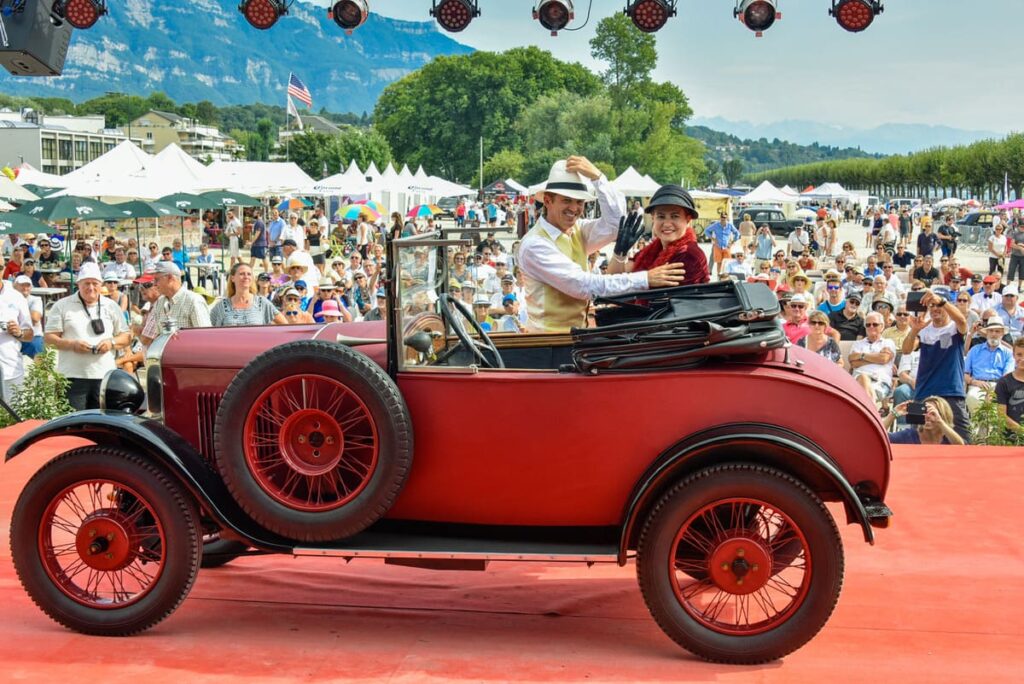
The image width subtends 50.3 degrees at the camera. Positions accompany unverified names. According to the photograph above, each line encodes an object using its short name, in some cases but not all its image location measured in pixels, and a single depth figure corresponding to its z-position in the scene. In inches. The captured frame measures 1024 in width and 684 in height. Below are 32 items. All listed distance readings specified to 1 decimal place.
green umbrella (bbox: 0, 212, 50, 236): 661.9
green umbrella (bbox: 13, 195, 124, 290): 747.4
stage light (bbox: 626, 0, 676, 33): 493.4
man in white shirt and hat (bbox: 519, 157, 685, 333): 197.3
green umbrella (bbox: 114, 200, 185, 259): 855.1
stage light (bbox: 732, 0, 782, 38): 492.7
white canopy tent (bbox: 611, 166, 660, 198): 1384.1
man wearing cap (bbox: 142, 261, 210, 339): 309.7
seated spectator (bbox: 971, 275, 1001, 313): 533.0
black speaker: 467.8
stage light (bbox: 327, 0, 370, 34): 505.4
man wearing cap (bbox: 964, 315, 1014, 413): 402.6
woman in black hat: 198.4
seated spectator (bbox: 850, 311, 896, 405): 394.3
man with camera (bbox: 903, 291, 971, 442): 364.2
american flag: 1830.8
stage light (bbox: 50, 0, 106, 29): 490.3
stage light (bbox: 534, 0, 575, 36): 504.4
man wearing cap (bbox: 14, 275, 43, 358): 457.7
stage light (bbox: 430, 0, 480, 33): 502.3
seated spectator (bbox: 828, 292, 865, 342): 473.4
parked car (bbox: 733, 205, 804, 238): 1823.3
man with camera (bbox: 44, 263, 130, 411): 351.3
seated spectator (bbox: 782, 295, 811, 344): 383.9
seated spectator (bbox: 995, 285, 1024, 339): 492.7
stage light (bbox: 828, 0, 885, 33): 476.1
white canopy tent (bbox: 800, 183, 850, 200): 2511.2
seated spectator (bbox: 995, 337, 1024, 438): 346.0
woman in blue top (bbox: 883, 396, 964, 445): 327.6
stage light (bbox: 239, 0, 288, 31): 496.1
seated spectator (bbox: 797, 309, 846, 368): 387.5
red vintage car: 167.5
